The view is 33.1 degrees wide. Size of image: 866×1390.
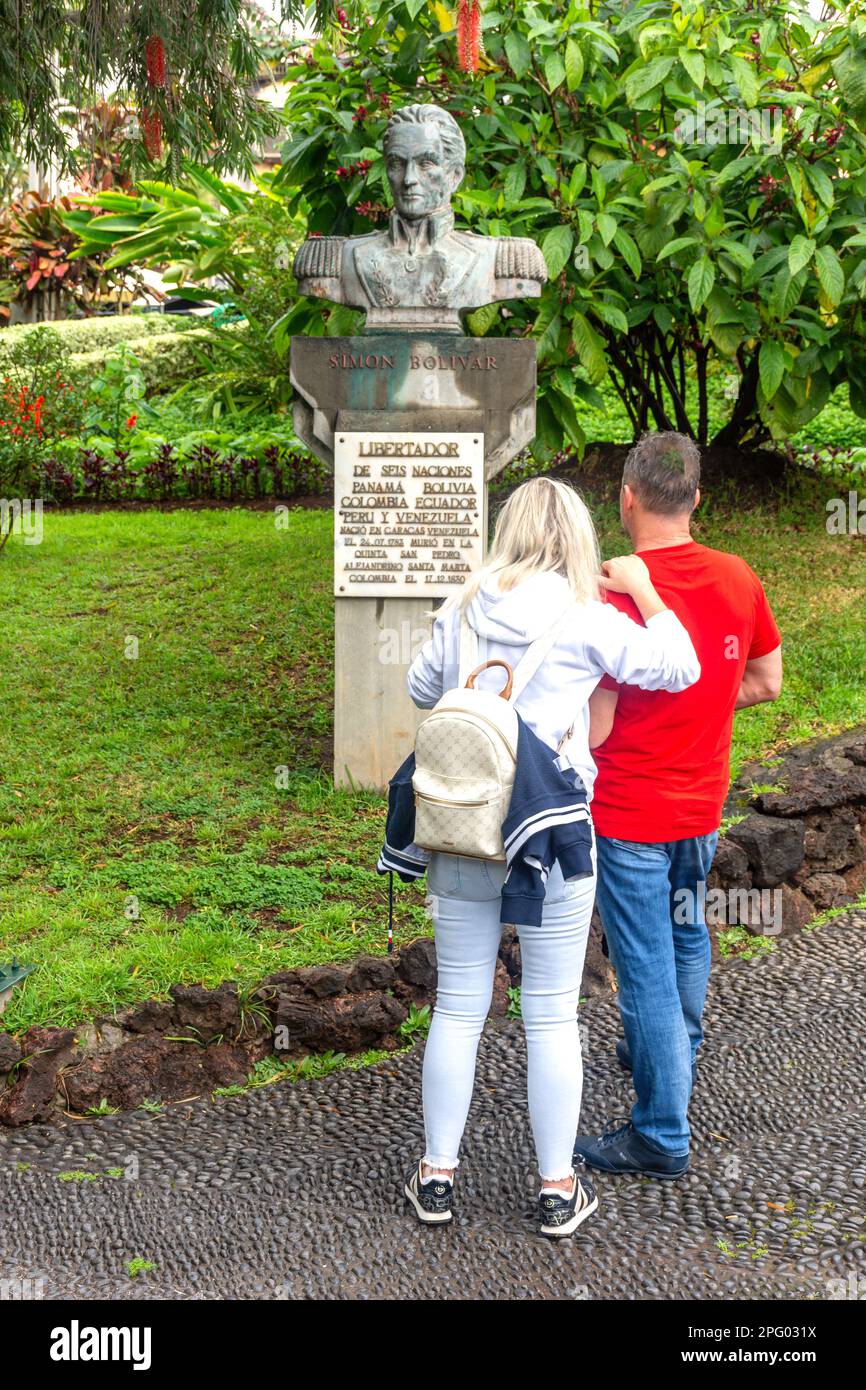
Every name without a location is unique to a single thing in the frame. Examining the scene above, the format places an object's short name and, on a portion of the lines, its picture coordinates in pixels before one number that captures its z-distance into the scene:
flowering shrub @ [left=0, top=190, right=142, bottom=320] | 20.31
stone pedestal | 6.50
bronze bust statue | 6.36
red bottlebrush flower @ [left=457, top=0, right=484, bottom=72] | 5.40
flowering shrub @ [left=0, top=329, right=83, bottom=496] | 12.29
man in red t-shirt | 3.68
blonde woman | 3.43
